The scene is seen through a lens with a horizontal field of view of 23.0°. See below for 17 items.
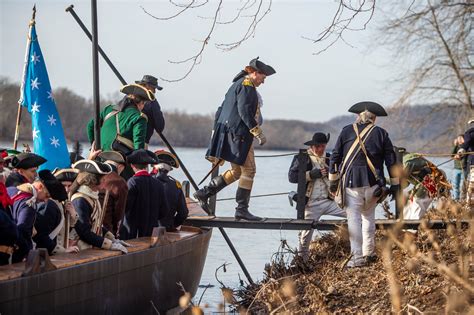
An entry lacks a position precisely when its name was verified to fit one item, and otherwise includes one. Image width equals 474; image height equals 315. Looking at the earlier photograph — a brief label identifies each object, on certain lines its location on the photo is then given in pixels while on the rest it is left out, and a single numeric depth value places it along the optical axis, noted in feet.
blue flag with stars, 52.54
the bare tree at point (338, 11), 35.58
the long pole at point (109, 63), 53.26
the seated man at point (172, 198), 45.33
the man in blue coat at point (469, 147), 59.06
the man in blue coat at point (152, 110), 50.72
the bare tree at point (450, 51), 88.12
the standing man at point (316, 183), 49.78
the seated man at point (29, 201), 32.09
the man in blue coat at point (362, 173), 43.06
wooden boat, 30.48
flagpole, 53.93
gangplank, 48.14
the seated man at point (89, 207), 36.06
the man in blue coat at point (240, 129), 47.03
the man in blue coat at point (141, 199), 42.73
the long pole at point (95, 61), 48.62
